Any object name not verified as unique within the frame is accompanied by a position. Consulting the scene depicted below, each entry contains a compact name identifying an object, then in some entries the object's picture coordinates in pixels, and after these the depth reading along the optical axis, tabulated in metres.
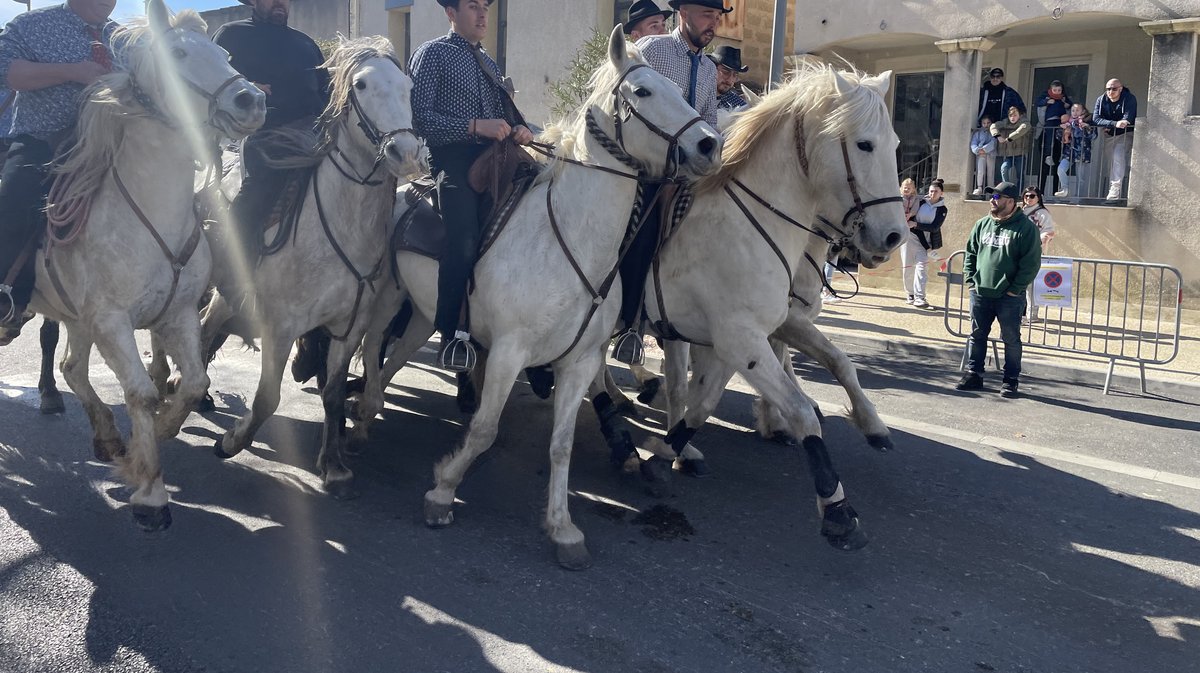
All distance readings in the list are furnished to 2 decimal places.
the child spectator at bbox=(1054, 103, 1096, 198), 14.10
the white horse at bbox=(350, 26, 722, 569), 4.30
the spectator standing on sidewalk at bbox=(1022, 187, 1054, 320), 12.27
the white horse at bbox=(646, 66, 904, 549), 4.59
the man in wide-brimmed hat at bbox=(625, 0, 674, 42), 6.79
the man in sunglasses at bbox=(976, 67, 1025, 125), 14.92
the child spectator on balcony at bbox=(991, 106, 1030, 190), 14.59
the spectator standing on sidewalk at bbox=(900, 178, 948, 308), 13.45
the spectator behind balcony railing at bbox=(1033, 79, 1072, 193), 14.55
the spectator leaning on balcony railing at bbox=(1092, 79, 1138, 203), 13.68
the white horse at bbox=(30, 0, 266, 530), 4.37
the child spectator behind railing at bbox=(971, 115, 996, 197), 14.84
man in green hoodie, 8.27
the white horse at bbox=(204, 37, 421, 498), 4.89
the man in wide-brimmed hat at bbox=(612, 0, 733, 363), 5.17
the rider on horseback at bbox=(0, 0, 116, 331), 4.71
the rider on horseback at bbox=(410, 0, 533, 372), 4.72
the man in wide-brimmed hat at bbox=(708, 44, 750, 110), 7.07
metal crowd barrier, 9.12
